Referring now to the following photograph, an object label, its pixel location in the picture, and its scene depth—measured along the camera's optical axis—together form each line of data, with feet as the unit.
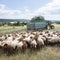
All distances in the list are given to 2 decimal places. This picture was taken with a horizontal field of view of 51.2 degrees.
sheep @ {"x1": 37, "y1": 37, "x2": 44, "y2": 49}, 16.49
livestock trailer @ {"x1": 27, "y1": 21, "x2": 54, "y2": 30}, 41.05
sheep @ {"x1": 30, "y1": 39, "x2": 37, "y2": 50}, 15.79
